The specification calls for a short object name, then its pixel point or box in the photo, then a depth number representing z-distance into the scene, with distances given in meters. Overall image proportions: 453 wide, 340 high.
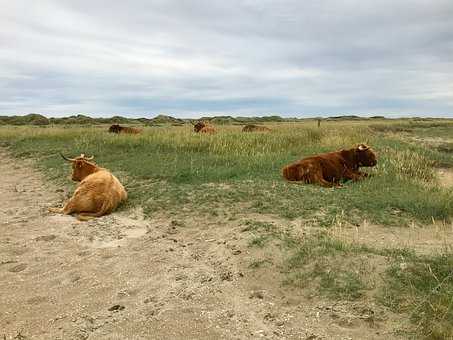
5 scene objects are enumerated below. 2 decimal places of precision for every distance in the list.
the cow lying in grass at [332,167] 10.09
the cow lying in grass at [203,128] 20.74
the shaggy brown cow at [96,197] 8.66
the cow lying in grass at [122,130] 21.27
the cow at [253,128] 22.16
